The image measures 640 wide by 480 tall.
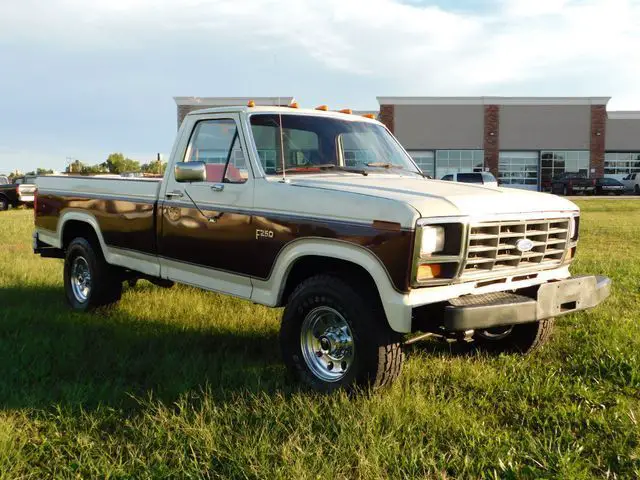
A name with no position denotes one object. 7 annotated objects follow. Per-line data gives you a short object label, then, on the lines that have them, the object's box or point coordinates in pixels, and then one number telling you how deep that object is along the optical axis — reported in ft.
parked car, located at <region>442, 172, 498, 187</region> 81.76
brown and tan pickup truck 11.79
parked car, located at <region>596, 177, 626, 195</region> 136.77
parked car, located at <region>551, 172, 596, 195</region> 135.85
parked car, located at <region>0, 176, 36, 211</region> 89.25
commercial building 150.51
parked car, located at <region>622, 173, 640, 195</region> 142.82
